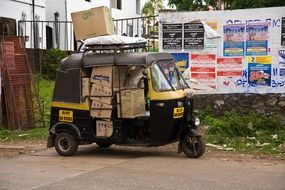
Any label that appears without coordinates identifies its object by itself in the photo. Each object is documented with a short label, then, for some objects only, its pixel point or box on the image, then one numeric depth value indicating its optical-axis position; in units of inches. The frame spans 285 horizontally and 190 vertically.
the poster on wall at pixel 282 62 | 498.0
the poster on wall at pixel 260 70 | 502.0
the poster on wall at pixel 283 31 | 497.4
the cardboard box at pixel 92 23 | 438.3
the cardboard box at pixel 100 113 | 413.4
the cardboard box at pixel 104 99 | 413.5
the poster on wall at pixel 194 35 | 519.3
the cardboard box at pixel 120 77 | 414.9
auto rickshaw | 401.1
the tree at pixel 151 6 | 2374.5
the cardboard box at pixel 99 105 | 413.7
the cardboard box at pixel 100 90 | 414.0
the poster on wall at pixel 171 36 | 526.0
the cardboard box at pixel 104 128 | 413.7
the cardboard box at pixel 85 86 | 420.2
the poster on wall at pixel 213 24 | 514.0
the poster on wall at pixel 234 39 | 506.6
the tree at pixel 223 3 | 725.3
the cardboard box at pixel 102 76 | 413.4
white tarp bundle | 417.7
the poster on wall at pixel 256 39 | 501.0
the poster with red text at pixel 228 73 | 510.6
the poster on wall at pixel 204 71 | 517.7
